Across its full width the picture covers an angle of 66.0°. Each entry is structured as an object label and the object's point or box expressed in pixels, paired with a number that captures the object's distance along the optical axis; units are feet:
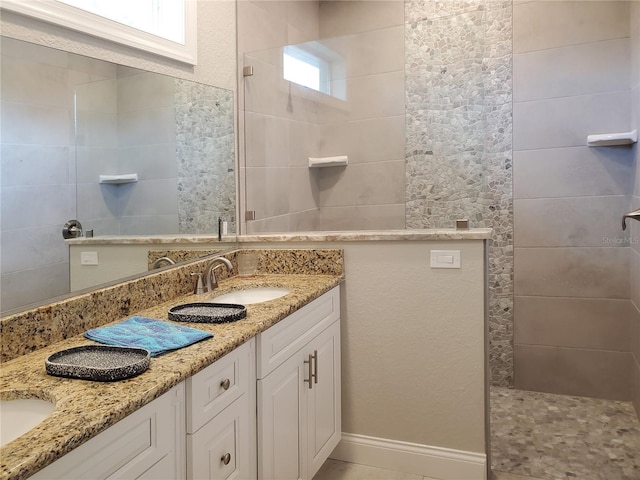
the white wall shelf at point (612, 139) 9.09
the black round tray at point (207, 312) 5.20
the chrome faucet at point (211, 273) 6.95
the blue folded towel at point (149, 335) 4.36
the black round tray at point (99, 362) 3.56
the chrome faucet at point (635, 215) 5.71
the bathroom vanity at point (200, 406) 2.91
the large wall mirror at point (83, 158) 4.46
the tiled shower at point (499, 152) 8.06
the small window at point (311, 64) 9.11
